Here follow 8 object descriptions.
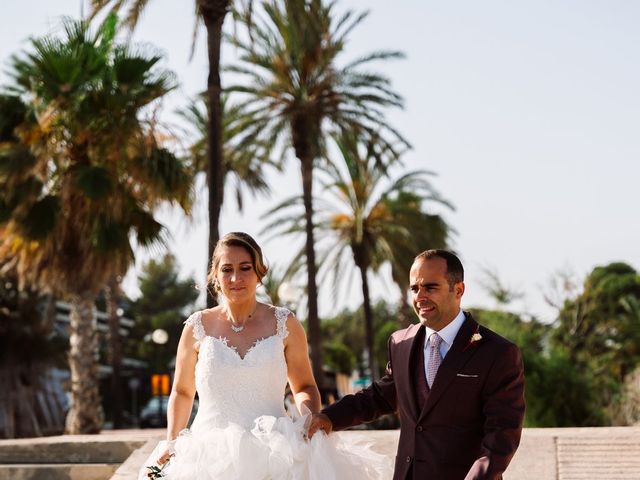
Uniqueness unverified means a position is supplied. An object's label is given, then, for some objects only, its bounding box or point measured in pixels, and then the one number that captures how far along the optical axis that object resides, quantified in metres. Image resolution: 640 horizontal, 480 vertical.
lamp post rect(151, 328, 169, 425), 39.91
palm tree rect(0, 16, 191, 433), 21.95
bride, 5.29
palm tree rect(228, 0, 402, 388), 30.06
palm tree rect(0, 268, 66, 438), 37.88
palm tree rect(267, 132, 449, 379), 38.34
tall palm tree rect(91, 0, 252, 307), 20.77
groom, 4.84
